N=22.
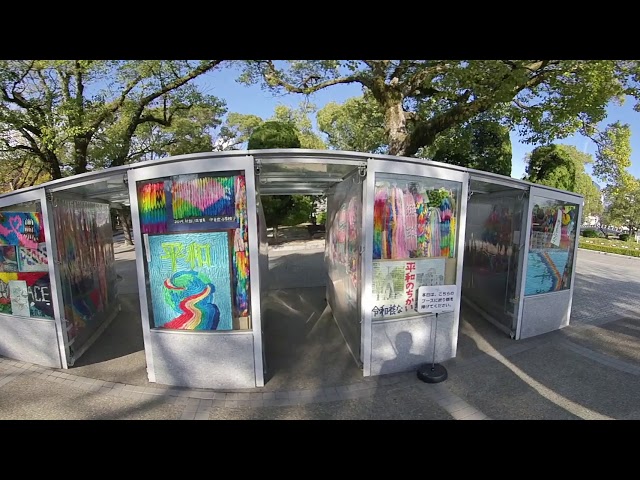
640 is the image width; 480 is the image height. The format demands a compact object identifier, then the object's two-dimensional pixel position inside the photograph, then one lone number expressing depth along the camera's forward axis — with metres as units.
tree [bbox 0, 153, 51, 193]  13.90
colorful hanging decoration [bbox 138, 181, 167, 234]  3.77
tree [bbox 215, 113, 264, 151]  24.89
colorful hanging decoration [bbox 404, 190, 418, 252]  4.23
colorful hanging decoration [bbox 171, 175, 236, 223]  3.70
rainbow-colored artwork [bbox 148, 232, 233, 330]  3.79
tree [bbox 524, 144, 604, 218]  12.78
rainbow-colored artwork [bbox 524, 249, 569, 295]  5.45
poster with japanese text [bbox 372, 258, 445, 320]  4.19
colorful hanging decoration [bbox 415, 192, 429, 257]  4.30
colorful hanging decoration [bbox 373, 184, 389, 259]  4.07
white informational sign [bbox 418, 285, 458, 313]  4.12
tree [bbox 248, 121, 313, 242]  13.60
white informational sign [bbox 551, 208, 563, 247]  5.66
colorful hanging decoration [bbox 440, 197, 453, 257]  4.42
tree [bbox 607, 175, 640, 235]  29.42
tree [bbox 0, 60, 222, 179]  10.66
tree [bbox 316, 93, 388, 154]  15.96
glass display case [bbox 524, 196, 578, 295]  5.42
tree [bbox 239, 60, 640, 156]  7.51
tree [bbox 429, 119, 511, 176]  12.53
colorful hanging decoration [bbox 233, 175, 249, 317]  3.71
